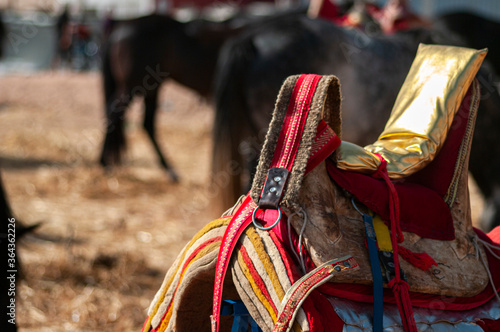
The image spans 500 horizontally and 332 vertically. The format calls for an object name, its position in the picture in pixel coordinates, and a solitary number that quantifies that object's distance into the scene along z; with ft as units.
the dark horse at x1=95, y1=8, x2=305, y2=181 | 30.71
